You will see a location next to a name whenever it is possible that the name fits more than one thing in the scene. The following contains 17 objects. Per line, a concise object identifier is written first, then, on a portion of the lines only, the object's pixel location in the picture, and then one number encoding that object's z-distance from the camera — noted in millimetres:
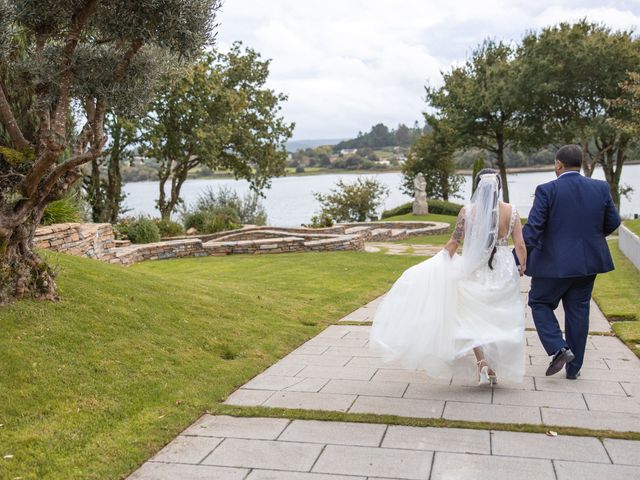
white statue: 36938
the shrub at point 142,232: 20172
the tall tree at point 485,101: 35719
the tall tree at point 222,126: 28844
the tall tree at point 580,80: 32406
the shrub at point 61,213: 13867
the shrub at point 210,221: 26000
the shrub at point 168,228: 23344
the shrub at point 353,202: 42438
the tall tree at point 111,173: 28578
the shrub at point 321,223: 26641
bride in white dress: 5426
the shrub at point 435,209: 39281
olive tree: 6105
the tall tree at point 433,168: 47406
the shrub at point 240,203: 32625
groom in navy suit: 5699
